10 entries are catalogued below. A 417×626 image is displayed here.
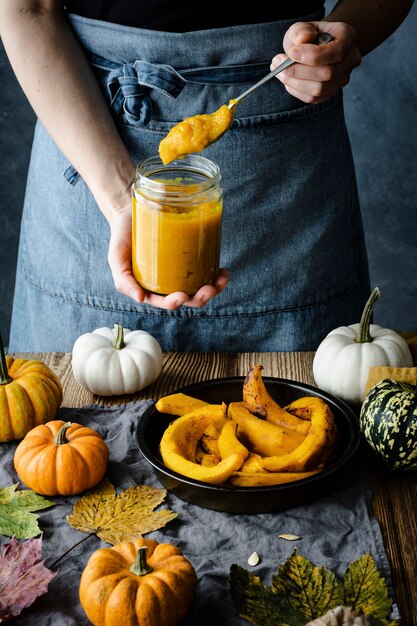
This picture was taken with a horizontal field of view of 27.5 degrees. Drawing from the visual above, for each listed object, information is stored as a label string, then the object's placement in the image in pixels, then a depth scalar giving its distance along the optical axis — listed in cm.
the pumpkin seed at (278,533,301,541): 128
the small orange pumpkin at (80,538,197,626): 107
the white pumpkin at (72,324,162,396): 168
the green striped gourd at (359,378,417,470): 140
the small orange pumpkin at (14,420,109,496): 137
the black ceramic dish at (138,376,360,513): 128
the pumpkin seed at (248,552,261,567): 122
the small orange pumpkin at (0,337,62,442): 151
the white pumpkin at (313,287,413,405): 163
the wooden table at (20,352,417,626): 121
